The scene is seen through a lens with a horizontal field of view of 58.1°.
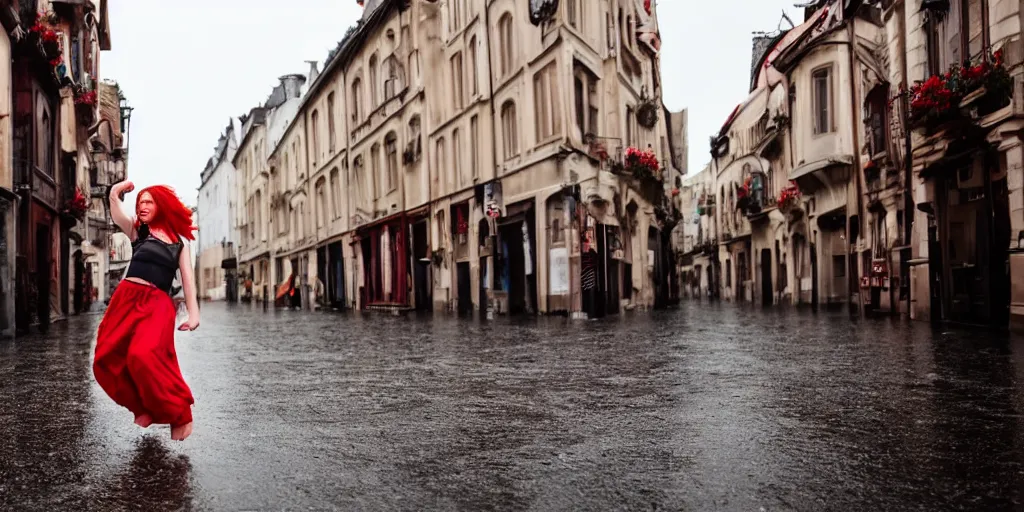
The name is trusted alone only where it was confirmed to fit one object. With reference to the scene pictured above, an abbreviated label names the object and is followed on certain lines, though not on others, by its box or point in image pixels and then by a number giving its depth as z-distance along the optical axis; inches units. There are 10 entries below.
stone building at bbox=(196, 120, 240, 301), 2755.9
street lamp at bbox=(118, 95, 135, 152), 1989.4
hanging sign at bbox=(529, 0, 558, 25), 852.3
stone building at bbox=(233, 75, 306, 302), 2085.4
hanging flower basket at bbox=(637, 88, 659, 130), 1025.4
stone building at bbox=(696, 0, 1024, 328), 565.9
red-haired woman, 186.5
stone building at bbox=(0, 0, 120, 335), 670.5
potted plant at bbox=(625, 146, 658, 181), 908.6
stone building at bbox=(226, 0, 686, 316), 859.4
